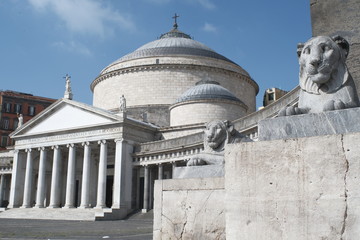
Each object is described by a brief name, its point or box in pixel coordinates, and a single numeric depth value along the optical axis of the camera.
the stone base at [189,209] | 6.27
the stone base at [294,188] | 4.55
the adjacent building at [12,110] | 72.69
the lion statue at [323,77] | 5.45
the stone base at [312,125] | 4.98
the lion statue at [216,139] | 7.41
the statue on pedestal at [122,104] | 40.16
